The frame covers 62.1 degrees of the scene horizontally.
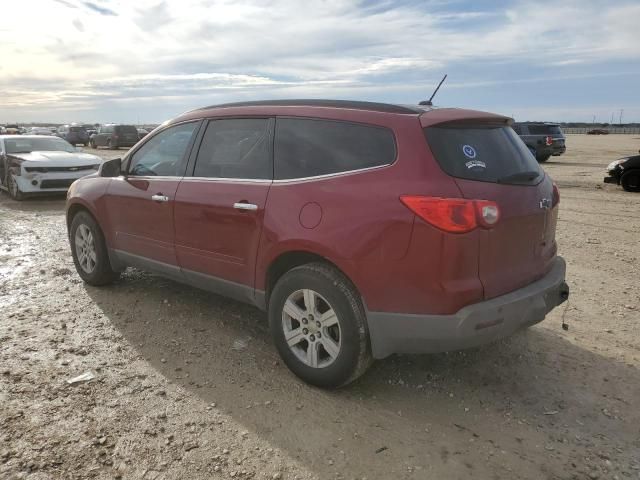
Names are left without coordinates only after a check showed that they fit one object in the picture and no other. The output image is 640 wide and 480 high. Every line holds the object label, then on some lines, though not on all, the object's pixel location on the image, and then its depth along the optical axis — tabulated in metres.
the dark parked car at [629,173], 13.15
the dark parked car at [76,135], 39.03
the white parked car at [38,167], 11.21
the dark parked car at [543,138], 22.50
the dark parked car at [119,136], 33.12
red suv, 2.87
